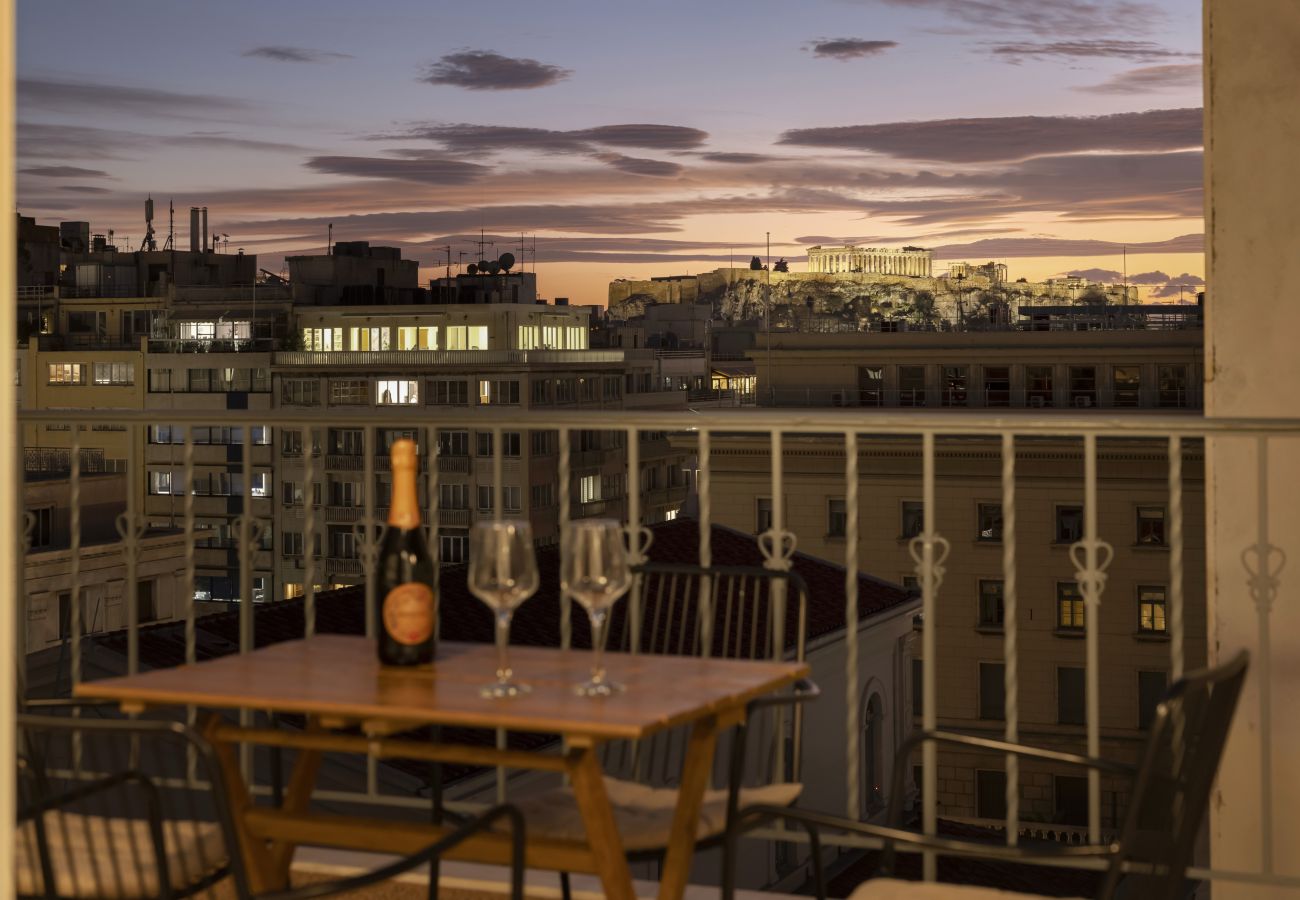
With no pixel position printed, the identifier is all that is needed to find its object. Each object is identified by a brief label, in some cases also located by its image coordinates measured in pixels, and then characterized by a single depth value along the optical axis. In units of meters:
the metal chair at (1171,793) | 2.49
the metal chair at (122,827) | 2.71
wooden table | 2.66
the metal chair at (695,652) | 3.23
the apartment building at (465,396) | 62.44
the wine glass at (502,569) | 2.90
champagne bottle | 2.97
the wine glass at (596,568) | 2.90
